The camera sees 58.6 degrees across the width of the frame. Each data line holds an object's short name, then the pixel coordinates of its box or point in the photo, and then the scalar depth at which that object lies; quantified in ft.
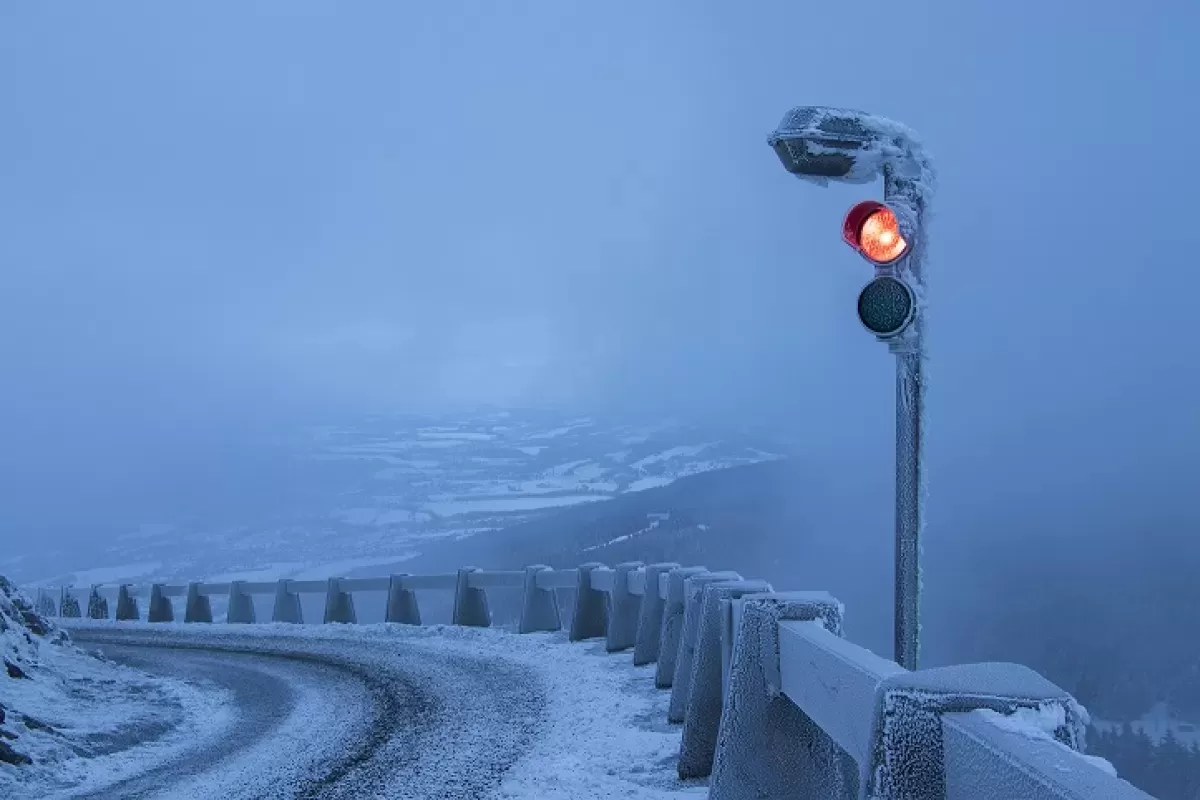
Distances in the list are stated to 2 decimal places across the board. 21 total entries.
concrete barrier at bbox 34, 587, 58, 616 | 91.44
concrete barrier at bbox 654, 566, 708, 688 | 28.60
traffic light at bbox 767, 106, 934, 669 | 17.25
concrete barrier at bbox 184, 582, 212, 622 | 68.74
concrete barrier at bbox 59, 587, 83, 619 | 87.71
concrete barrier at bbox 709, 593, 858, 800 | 14.19
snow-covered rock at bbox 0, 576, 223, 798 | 23.35
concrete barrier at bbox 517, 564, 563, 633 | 46.37
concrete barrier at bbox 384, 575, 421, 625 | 54.44
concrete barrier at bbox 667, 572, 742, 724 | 23.84
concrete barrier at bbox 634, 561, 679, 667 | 32.96
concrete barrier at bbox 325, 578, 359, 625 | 57.31
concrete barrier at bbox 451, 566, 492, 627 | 50.75
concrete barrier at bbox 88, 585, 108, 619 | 82.12
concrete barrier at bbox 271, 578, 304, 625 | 61.62
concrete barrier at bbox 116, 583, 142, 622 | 77.15
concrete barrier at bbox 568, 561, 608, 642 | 42.01
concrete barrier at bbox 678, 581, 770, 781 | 19.34
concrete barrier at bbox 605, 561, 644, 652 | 37.37
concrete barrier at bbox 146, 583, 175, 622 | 72.74
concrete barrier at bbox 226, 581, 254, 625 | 65.26
